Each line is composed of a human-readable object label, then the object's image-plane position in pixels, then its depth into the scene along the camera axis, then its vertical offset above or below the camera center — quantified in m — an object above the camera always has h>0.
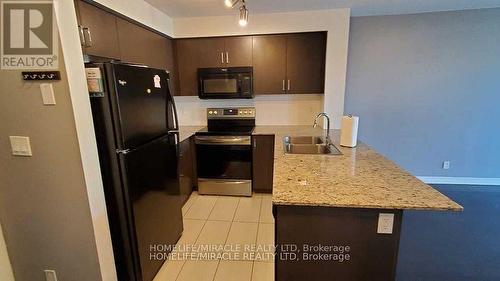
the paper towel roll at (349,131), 2.11 -0.32
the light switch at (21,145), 1.33 -0.25
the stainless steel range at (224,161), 3.03 -0.83
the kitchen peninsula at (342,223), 1.19 -0.68
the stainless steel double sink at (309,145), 2.25 -0.50
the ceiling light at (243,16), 1.80 +0.61
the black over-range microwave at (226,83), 3.14 +0.20
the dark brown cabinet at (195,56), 3.14 +0.55
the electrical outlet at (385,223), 1.23 -0.66
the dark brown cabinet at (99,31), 1.69 +0.52
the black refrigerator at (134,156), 1.42 -0.39
